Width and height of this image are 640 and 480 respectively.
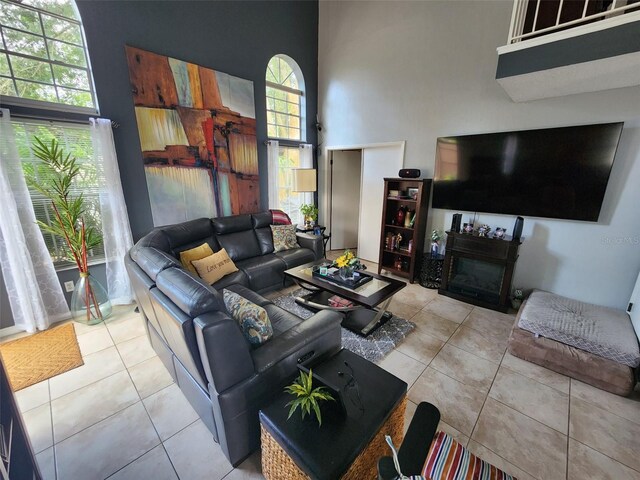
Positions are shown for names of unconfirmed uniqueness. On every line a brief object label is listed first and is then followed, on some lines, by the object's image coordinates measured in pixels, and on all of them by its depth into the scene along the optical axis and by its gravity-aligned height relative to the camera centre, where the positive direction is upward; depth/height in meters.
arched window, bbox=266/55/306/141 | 4.27 +1.24
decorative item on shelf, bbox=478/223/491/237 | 3.04 -0.62
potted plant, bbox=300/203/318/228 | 4.52 -0.67
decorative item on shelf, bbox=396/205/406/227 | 3.88 -0.59
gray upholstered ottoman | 1.88 -1.25
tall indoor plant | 2.41 -0.47
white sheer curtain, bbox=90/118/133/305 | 2.71 -0.48
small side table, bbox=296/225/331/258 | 4.27 -0.90
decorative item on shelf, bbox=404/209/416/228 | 3.72 -0.60
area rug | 2.31 -1.51
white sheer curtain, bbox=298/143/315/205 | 4.68 +0.33
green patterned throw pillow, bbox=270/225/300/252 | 3.76 -0.90
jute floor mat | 2.06 -1.56
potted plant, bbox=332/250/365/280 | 2.68 -0.93
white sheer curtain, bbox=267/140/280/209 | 4.21 +0.09
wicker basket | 1.08 -1.23
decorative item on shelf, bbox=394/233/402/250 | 3.88 -0.94
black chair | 0.86 -0.98
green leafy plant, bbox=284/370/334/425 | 1.12 -0.95
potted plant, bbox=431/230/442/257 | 3.58 -0.89
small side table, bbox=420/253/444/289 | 3.52 -1.26
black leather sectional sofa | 1.24 -0.95
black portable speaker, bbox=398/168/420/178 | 3.49 +0.03
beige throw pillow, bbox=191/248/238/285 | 2.86 -1.02
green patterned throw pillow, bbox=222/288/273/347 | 1.50 -0.84
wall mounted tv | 2.48 +0.06
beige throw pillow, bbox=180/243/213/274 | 2.90 -0.91
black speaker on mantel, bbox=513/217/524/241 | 2.77 -0.54
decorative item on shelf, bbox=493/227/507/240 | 2.92 -0.63
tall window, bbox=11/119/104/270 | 2.42 +0.04
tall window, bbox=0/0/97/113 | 2.32 +1.06
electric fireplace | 2.87 -1.08
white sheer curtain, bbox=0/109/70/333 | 2.27 -0.76
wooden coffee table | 2.40 -1.09
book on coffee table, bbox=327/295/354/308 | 2.58 -1.25
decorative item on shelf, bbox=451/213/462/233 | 3.16 -0.56
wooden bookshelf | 3.53 -0.73
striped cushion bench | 1.03 -1.14
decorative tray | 2.60 -1.04
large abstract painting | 3.03 +0.46
